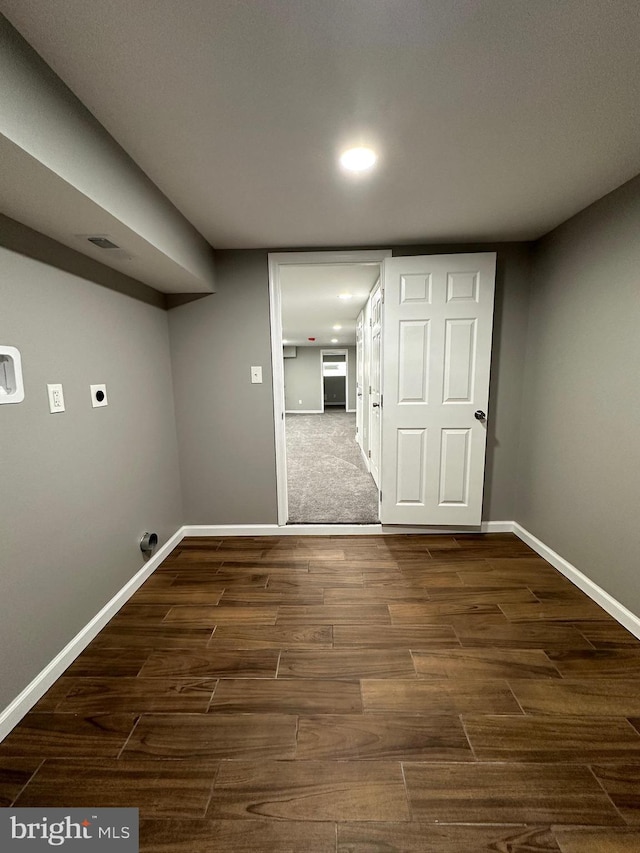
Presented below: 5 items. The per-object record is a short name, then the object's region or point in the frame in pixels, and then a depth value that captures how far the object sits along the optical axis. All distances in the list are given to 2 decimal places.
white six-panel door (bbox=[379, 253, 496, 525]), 2.36
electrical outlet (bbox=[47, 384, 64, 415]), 1.47
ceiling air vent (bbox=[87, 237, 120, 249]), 1.48
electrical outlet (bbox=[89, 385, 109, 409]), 1.74
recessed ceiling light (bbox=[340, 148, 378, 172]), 1.37
